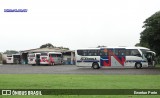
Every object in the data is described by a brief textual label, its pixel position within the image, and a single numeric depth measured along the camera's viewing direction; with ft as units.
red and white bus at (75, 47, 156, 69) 69.71
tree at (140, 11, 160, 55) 78.58
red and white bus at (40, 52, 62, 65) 96.42
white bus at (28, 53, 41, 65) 98.14
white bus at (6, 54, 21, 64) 123.28
